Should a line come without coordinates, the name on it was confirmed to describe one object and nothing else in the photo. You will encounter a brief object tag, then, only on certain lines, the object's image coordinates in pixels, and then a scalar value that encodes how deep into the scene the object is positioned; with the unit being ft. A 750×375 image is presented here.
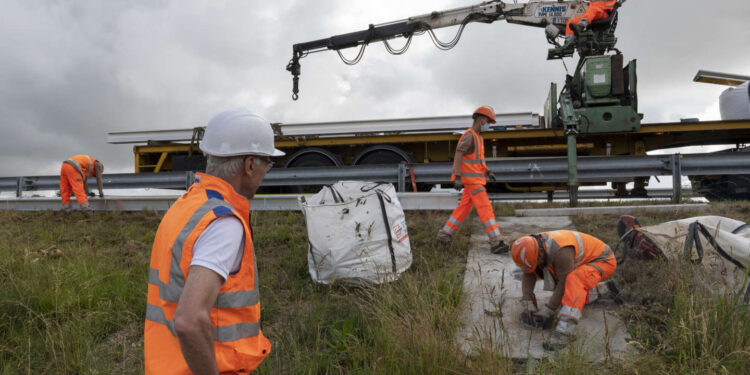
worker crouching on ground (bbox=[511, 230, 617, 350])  10.14
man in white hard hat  3.68
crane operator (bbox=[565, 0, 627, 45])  26.53
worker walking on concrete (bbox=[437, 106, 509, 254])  16.33
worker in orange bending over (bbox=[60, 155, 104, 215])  26.27
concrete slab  8.92
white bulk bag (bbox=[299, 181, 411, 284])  12.42
